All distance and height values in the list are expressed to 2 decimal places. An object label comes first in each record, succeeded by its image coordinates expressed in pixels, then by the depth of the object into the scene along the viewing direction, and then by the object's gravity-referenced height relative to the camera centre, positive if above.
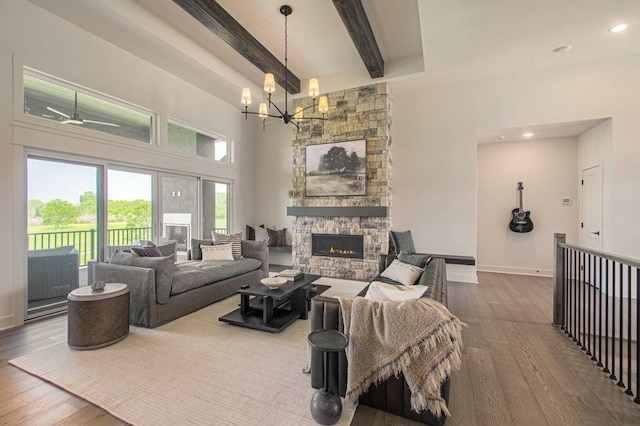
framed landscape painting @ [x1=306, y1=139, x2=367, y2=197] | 5.47 +0.84
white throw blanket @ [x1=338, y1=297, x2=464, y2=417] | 1.57 -0.79
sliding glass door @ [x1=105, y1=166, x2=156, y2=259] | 4.18 +0.04
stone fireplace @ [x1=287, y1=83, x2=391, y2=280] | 5.34 +0.19
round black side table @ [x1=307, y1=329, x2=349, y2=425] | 1.64 -1.14
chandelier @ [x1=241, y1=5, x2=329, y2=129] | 3.32 +1.47
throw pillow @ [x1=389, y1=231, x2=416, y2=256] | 4.77 -0.55
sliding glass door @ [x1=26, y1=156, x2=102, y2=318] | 3.38 -0.24
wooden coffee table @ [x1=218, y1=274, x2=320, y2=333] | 2.97 -1.15
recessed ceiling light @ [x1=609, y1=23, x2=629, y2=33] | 3.44 +2.28
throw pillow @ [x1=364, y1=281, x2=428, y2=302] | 1.93 -0.58
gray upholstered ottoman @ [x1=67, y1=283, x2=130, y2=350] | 2.52 -0.99
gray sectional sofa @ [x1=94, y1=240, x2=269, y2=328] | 3.03 -0.89
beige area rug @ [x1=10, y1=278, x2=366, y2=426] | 1.78 -1.28
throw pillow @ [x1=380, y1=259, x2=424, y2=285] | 3.11 -0.72
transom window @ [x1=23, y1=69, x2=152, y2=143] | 3.37 +1.39
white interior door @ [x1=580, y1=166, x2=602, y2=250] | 4.61 +0.05
